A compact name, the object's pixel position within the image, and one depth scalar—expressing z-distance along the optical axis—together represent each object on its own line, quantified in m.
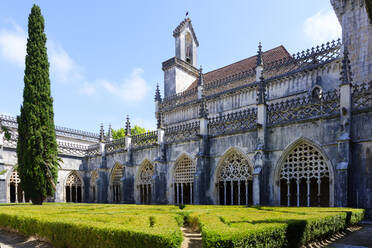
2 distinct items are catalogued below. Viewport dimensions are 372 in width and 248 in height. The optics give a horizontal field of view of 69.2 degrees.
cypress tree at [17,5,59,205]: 18.84
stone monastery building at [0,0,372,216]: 12.66
